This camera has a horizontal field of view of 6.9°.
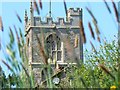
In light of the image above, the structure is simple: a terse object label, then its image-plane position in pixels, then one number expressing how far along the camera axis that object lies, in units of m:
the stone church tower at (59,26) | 92.83
